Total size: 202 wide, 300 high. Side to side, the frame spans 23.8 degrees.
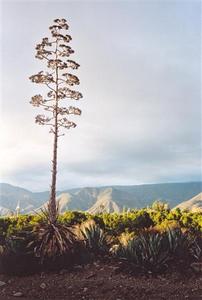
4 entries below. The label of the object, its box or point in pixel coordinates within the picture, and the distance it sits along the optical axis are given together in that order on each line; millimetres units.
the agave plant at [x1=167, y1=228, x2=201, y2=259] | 10859
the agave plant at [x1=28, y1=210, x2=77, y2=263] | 11461
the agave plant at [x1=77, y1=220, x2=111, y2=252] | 12016
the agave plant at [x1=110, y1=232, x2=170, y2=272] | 10398
